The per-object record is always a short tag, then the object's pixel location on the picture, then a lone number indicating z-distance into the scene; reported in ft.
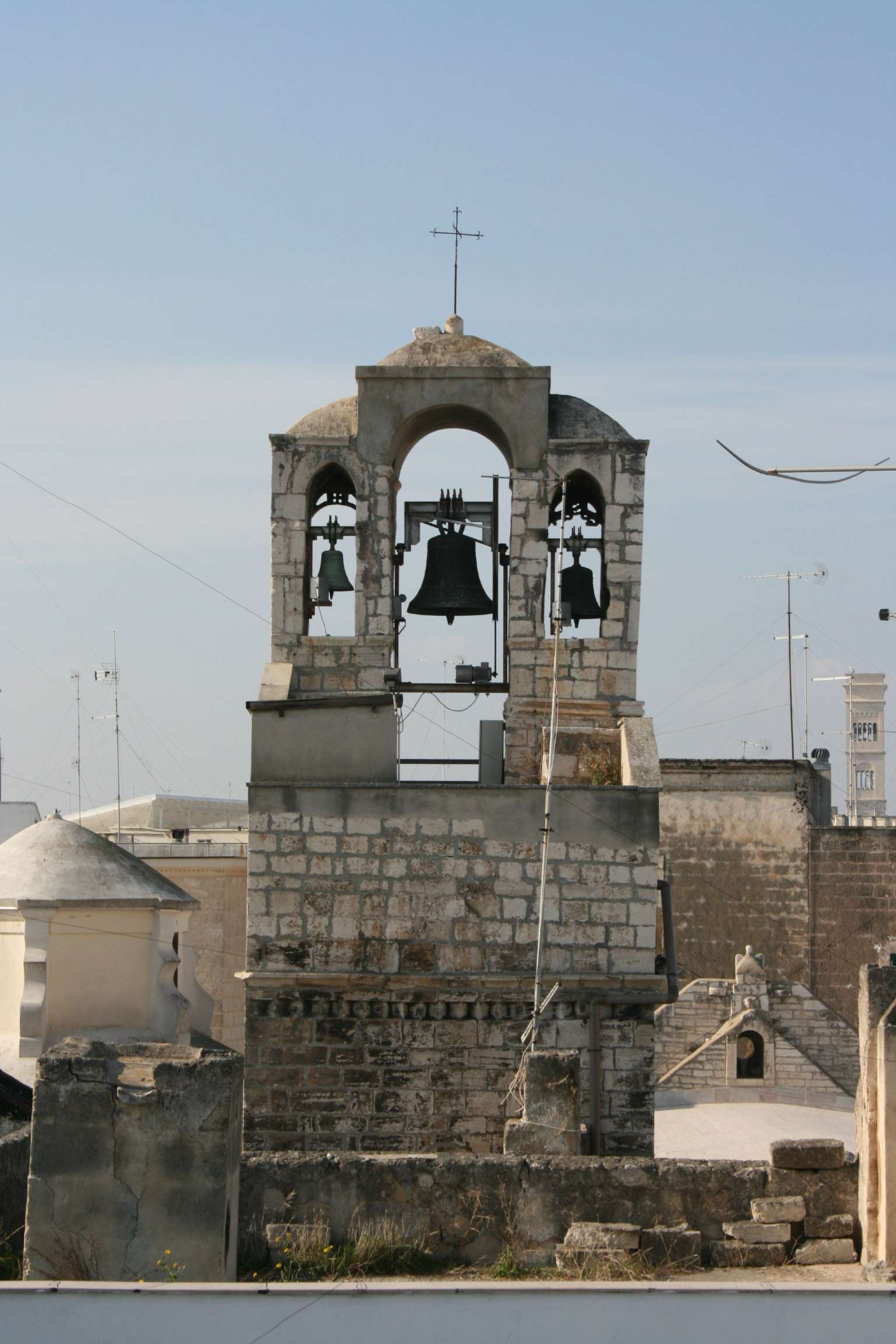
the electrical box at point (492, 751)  84.12
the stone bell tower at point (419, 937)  75.51
